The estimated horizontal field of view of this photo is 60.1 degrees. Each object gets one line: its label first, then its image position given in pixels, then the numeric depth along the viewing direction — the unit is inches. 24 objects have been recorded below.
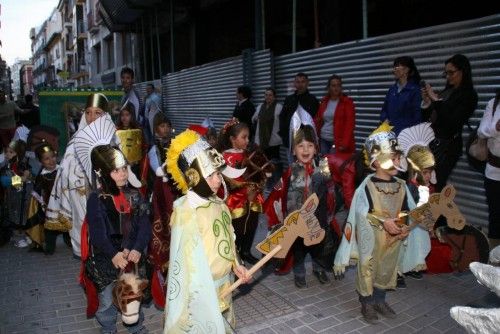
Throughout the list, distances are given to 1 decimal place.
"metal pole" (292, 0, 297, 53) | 366.0
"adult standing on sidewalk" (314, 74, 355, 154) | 255.8
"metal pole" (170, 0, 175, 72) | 607.5
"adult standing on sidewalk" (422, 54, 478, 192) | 187.8
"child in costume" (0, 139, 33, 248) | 230.8
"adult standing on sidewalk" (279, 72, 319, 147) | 284.4
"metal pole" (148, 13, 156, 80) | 721.8
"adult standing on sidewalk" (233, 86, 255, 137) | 348.5
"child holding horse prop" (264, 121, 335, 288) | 169.0
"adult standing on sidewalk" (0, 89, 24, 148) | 362.0
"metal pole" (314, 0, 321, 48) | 362.5
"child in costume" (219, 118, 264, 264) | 181.2
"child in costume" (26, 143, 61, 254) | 214.7
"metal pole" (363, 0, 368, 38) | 289.2
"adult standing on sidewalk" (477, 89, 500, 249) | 164.6
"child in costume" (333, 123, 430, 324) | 139.3
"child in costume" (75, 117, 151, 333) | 124.7
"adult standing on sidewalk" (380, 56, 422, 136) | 212.5
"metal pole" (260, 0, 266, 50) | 408.2
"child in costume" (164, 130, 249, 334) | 96.7
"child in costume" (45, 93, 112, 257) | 192.2
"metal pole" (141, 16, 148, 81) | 788.3
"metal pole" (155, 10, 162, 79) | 673.3
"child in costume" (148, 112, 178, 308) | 144.5
